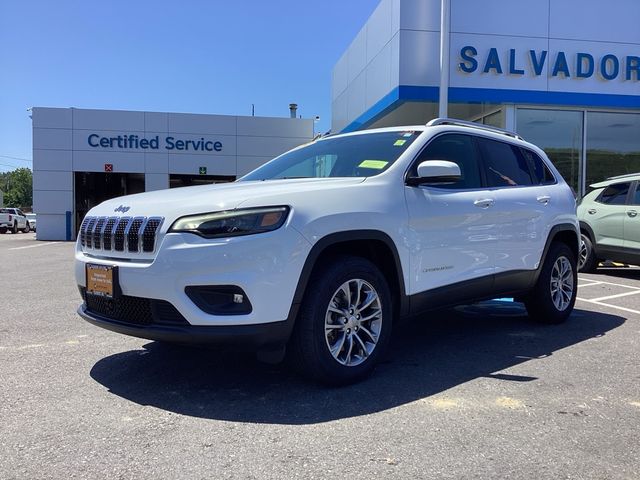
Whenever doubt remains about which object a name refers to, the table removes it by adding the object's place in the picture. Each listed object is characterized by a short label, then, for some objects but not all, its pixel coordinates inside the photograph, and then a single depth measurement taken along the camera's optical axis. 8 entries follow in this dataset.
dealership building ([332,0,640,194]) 13.96
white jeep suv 3.41
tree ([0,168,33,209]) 103.32
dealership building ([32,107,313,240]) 24.81
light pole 11.32
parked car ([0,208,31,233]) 36.41
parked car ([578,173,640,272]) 9.78
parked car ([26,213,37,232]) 42.26
